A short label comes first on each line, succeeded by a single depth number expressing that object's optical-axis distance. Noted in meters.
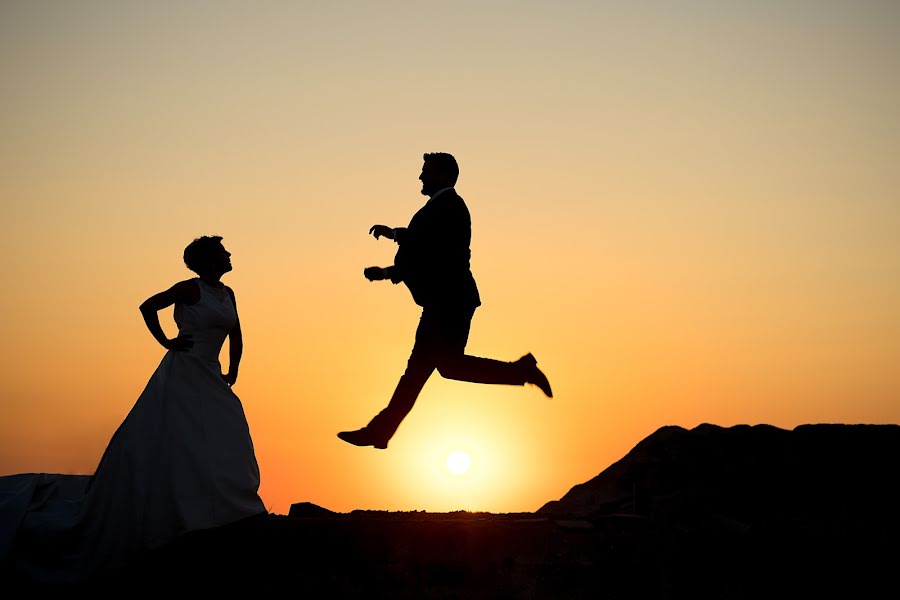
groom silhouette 8.98
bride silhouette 9.02
